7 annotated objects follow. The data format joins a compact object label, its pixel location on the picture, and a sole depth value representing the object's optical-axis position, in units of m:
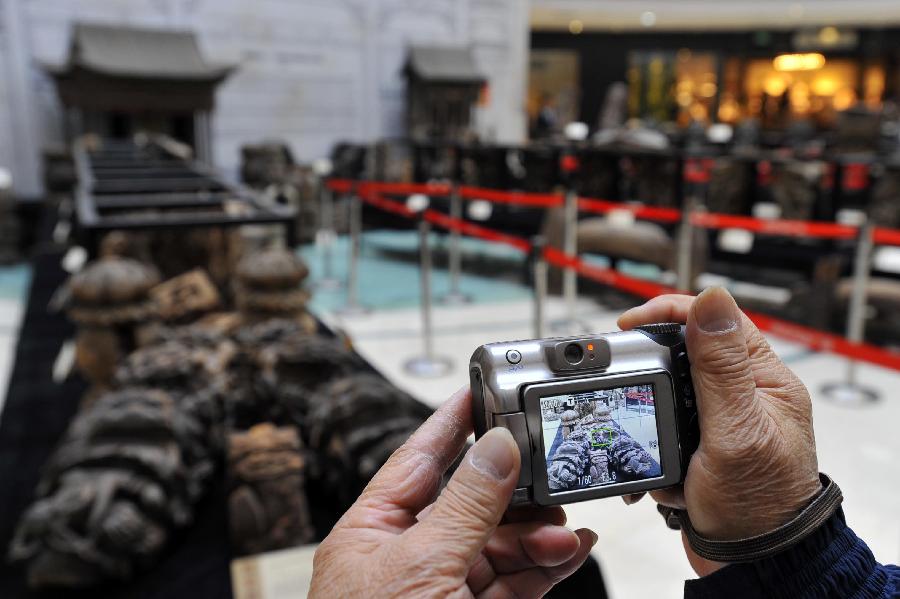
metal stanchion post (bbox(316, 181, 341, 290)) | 8.02
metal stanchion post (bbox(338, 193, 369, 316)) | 6.77
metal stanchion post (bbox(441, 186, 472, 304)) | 7.08
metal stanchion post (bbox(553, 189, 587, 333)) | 5.80
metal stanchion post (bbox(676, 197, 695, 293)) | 5.51
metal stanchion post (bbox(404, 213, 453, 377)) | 4.97
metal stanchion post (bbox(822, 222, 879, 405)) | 4.39
